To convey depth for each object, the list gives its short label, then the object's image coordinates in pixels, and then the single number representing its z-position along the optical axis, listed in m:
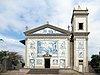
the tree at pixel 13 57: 22.38
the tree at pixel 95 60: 21.23
